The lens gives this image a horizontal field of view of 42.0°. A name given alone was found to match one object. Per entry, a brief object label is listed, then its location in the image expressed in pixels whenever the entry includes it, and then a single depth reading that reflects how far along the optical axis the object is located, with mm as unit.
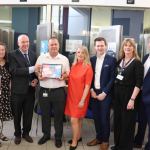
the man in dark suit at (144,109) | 2310
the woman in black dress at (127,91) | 2285
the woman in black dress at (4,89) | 2480
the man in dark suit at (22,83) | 2493
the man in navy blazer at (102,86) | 2428
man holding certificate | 2484
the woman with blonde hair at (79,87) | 2423
